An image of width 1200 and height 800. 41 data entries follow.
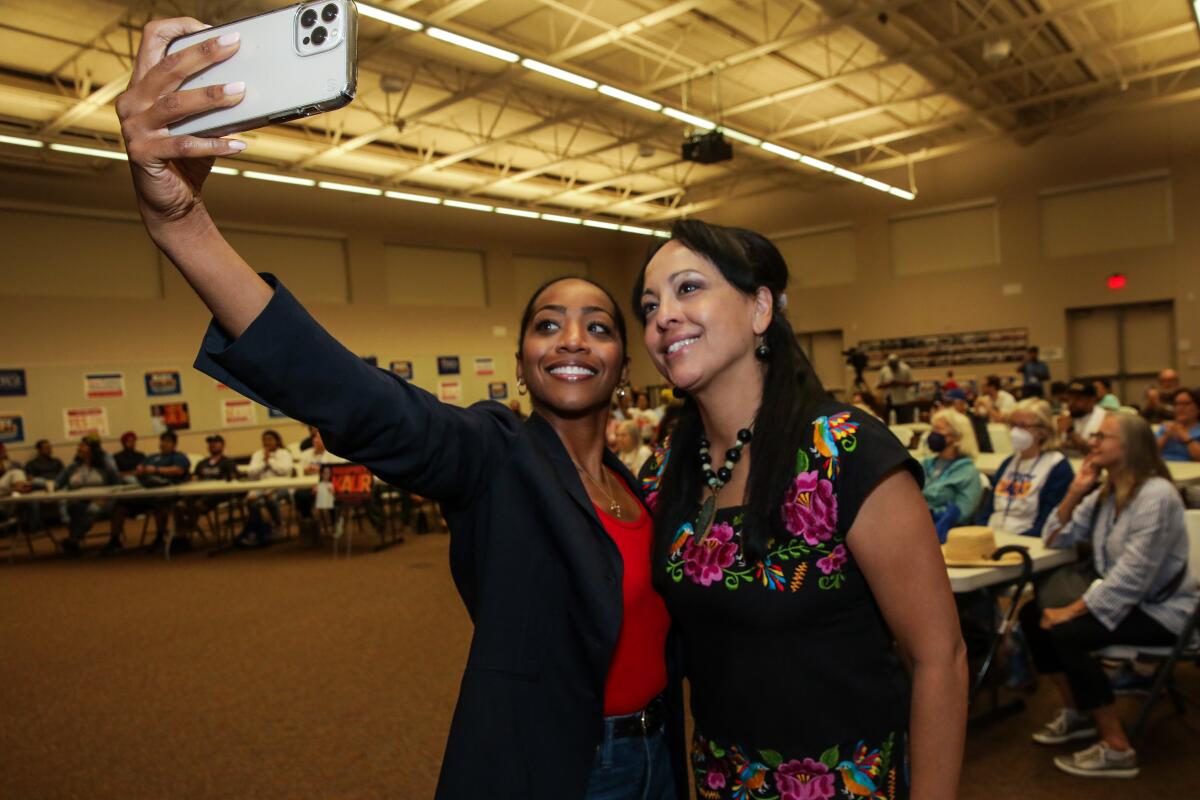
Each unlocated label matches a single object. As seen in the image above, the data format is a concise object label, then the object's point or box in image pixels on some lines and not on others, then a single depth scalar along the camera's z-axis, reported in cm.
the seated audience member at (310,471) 977
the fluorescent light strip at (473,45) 714
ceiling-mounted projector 1048
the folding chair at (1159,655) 308
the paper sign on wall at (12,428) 1180
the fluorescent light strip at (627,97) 910
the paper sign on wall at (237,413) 1403
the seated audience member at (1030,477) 444
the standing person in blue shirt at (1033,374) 1235
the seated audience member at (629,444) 689
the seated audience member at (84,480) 952
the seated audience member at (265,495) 925
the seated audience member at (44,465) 1097
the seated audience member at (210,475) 936
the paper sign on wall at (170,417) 1328
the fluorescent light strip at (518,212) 1514
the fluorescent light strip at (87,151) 994
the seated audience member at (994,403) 1055
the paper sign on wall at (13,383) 1183
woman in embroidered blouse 119
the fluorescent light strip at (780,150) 1234
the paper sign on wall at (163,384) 1332
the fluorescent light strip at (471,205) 1440
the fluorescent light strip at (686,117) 991
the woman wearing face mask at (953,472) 470
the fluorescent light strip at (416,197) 1367
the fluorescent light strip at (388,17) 649
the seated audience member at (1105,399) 904
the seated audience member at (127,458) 1084
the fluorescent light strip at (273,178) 1165
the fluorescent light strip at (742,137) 1155
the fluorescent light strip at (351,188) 1262
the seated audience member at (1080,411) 766
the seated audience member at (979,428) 764
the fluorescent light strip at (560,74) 823
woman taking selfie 91
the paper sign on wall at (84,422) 1246
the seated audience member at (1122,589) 312
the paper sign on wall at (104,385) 1265
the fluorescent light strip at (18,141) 944
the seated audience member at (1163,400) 897
